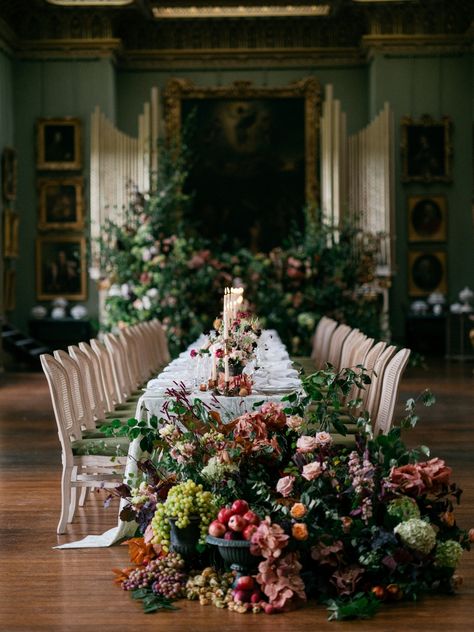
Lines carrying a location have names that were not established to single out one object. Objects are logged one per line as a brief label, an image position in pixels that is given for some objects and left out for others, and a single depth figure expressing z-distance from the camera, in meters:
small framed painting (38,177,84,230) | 19.61
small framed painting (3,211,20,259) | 18.44
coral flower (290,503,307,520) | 4.95
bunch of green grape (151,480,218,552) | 5.18
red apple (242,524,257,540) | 4.90
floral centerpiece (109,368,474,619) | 4.87
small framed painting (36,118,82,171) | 19.50
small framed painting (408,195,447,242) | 19.75
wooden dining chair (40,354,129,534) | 6.36
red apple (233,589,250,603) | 4.85
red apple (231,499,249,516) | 5.05
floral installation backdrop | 13.34
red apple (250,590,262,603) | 4.84
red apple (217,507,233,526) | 5.06
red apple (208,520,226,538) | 4.99
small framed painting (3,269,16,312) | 18.80
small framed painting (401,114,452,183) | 19.64
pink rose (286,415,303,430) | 5.50
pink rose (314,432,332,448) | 5.28
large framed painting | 20.09
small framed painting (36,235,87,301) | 19.70
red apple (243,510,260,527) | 4.97
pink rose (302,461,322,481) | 5.11
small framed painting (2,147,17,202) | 18.42
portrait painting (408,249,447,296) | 19.78
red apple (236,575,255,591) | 4.87
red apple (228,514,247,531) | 4.95
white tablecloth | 6.00
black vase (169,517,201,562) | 5.21
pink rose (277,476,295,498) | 5.11
